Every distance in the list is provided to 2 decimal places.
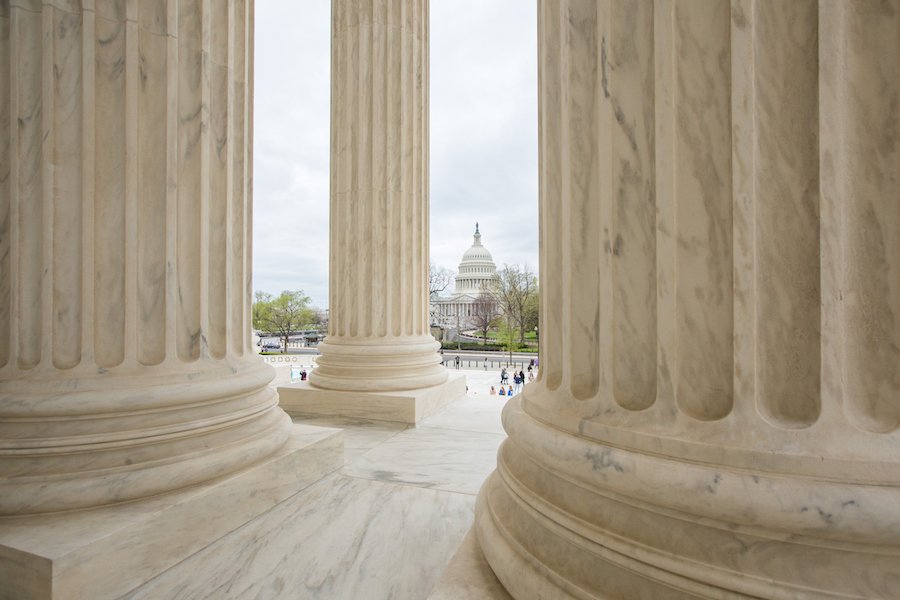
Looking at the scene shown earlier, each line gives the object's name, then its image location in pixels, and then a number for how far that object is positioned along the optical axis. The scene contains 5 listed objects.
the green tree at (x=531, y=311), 142.88
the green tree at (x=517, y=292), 141.88
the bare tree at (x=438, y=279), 143.50
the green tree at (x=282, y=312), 168.12
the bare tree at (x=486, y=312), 181.62
